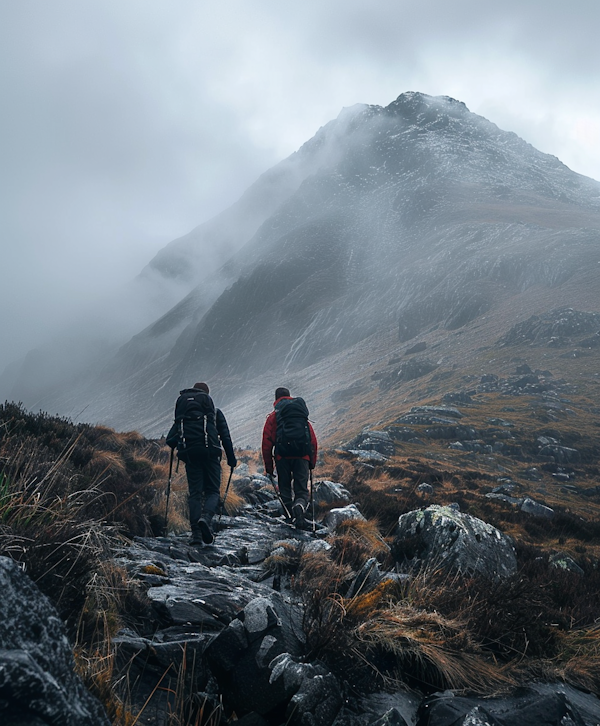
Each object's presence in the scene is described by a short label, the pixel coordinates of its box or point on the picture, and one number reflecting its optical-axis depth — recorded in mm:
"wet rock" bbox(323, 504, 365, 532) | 8789
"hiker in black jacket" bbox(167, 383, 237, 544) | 7449
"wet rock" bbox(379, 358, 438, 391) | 67750
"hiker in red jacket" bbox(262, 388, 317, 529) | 9141
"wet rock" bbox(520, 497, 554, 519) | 15955
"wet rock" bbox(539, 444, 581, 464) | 30311
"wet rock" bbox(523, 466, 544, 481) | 26344
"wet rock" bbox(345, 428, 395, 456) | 29406
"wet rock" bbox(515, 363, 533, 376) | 52088
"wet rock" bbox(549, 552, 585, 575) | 8314
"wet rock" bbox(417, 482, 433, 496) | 16859
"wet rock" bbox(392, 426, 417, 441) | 34625
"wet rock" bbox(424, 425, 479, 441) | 34938
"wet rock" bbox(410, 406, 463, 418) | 40481
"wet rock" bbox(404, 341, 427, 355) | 78500
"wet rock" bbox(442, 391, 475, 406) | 46656
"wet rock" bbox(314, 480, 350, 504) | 11623
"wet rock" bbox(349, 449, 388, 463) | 24294
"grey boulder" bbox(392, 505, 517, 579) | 6199
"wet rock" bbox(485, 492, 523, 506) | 17641
